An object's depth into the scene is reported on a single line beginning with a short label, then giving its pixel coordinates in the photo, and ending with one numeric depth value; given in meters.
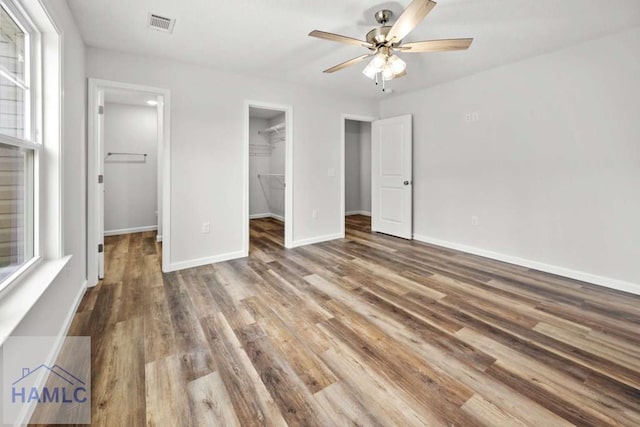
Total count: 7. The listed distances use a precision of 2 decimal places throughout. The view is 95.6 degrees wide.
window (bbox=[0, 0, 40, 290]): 1.49
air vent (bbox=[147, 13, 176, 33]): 2.42
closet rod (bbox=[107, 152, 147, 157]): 5.22
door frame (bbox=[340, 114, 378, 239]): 4.79
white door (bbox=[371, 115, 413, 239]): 4.75
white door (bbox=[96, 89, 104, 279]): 2.97
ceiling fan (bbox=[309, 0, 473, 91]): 2.13
